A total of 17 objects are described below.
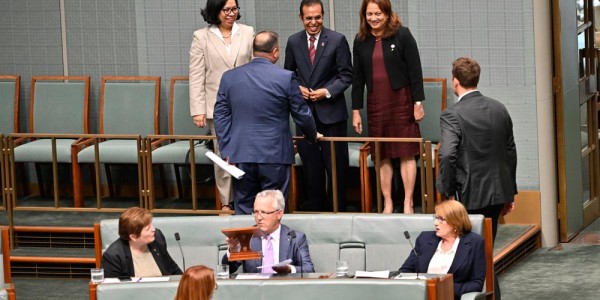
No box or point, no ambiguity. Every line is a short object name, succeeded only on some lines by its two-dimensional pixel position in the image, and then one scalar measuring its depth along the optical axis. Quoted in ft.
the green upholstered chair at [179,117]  69.31
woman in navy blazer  46.85
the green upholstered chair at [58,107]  71.26
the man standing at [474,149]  51.01
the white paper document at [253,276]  44.47
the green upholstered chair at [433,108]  65.10
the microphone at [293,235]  48.80
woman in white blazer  62.34
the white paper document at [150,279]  44.60
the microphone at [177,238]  47.82
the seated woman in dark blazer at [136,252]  47.39
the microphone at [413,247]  45.93
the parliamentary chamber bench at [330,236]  50.39
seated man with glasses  48.49
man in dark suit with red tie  61.36
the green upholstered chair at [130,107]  70.13
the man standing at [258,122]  55.93
